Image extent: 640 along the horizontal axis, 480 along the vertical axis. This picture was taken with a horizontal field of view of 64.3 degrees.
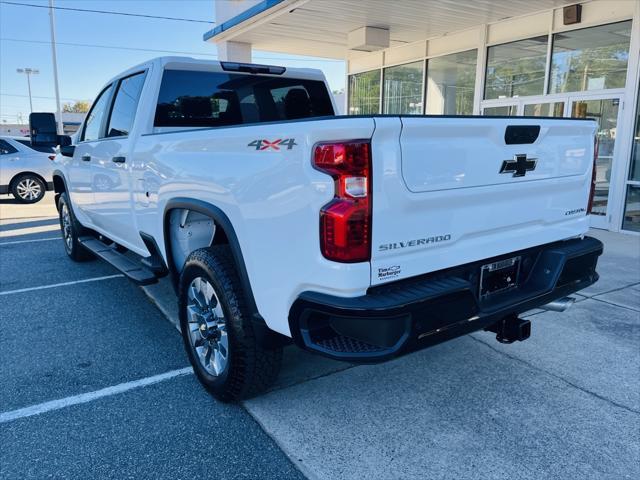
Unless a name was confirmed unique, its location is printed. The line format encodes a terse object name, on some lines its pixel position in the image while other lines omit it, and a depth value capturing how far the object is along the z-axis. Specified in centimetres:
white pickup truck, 217
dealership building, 823
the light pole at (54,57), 2828
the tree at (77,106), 11195
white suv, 1233
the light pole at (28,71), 6719
